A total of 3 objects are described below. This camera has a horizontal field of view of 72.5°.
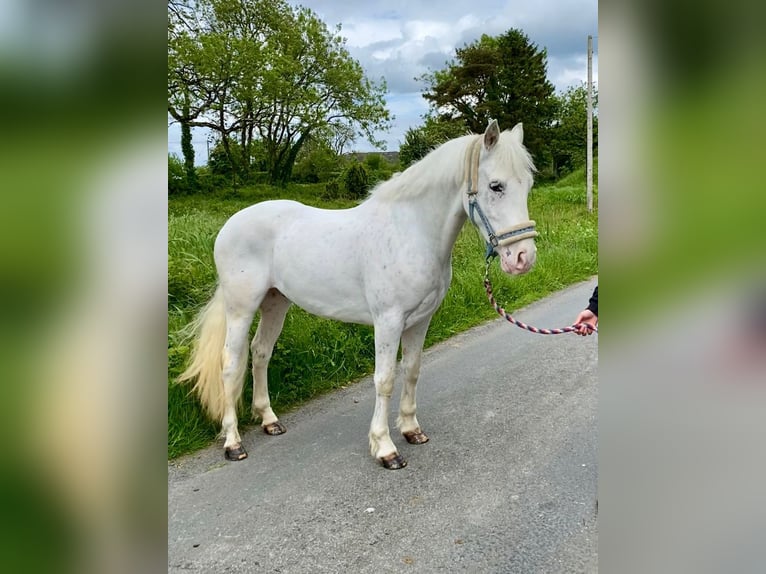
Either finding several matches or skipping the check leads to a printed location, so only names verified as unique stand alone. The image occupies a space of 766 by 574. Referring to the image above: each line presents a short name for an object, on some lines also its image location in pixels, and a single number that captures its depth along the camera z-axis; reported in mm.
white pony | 2449
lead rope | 1774
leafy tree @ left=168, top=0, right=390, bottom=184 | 15742
